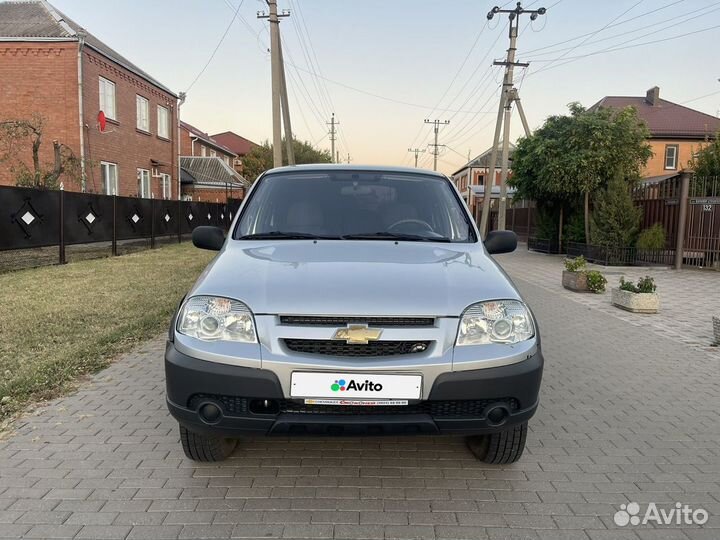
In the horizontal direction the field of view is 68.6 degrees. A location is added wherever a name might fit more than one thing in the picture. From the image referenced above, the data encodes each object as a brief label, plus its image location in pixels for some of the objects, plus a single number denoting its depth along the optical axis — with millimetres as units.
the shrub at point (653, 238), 15148
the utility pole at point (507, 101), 24531
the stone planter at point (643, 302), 8516
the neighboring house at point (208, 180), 36781
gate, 14141
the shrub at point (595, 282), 10547
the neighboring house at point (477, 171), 72250
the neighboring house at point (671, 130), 39594
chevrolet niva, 2508
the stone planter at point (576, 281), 10766
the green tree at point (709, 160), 16141
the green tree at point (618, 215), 15555
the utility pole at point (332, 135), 69562
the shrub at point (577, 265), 10914
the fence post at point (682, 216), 14461
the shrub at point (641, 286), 8648
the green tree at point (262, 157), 55969
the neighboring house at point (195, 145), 43594
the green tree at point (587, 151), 17281
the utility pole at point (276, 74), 20109
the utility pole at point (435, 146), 72862
